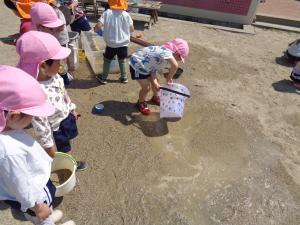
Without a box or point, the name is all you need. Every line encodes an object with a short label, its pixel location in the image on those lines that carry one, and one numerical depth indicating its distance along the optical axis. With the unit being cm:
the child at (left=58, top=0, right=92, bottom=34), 440
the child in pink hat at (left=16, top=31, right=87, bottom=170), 197
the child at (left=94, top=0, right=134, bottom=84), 381
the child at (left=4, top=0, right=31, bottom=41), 335
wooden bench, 648
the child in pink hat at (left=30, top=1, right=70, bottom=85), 286
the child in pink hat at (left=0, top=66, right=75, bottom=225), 140
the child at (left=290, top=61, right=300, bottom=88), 459
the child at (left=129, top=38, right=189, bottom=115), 333
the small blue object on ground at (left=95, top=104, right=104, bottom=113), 379
